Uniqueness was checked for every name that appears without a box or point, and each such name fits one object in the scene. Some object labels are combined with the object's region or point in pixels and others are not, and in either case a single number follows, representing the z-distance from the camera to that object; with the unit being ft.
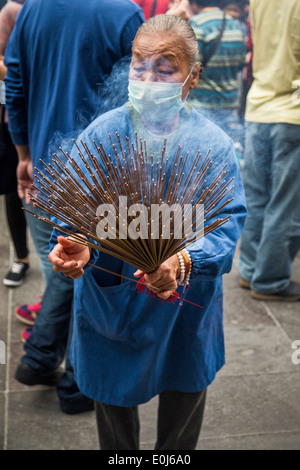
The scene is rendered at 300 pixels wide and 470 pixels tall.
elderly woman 5.11
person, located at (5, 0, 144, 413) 6.89
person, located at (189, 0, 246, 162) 10.71
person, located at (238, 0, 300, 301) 9.73
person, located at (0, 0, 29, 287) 9.04
